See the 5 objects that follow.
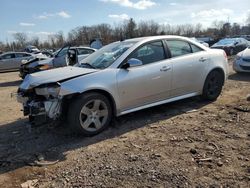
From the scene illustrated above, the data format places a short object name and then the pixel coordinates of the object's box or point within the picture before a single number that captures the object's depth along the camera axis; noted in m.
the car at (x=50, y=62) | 7.43
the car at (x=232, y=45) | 12.88
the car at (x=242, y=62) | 6.60
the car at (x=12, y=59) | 13.55
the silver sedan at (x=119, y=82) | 3.09
